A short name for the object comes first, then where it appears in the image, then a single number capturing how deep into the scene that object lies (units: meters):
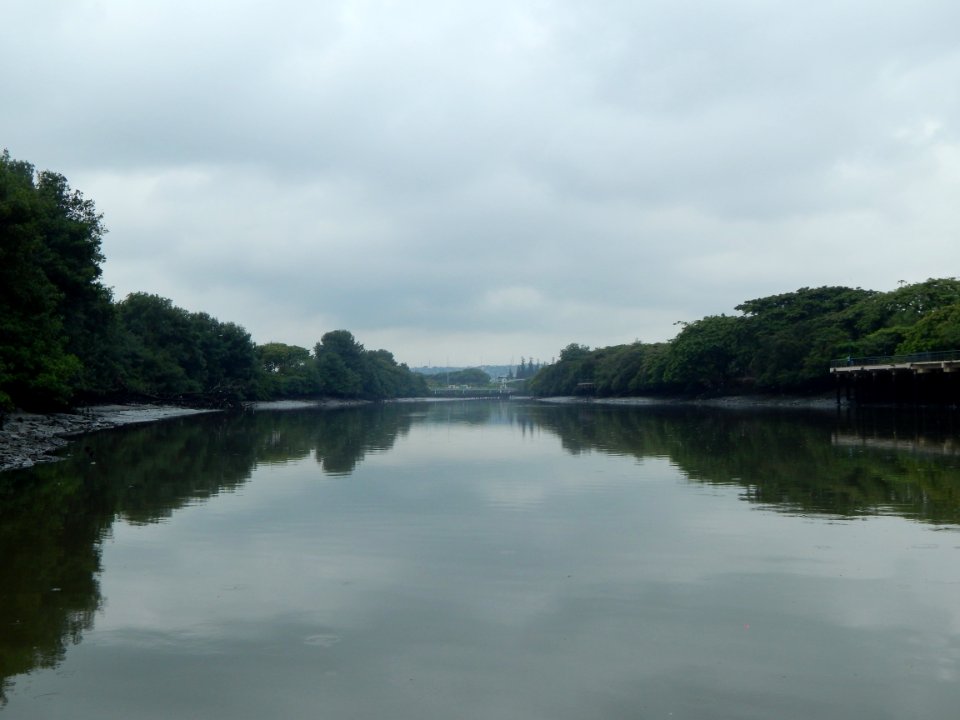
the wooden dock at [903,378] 49.28
